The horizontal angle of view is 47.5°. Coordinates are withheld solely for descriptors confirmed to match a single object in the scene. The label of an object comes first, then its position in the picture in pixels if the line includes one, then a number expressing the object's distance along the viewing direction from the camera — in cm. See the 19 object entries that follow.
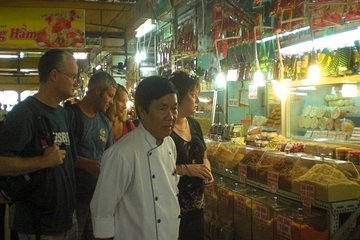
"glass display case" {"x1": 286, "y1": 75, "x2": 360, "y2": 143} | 468
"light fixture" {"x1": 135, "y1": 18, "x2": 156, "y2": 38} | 606
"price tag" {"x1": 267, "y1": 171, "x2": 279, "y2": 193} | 327
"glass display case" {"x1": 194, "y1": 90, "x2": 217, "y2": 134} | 663
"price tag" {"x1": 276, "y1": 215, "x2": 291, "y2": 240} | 297
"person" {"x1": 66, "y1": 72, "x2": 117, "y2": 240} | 353
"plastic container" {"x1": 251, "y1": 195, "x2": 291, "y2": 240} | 319
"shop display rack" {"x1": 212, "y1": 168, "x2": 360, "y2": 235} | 274
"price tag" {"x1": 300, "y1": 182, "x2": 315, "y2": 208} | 288
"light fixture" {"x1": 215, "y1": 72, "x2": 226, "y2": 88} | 619
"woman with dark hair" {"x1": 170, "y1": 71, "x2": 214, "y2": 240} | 301
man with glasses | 248
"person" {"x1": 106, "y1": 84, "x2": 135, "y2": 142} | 452
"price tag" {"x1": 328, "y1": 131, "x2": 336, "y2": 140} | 499
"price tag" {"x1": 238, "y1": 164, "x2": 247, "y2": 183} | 372
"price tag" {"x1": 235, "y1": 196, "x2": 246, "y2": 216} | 355
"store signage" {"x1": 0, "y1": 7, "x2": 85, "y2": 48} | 771
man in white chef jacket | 207
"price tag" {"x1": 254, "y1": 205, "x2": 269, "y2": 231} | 324
